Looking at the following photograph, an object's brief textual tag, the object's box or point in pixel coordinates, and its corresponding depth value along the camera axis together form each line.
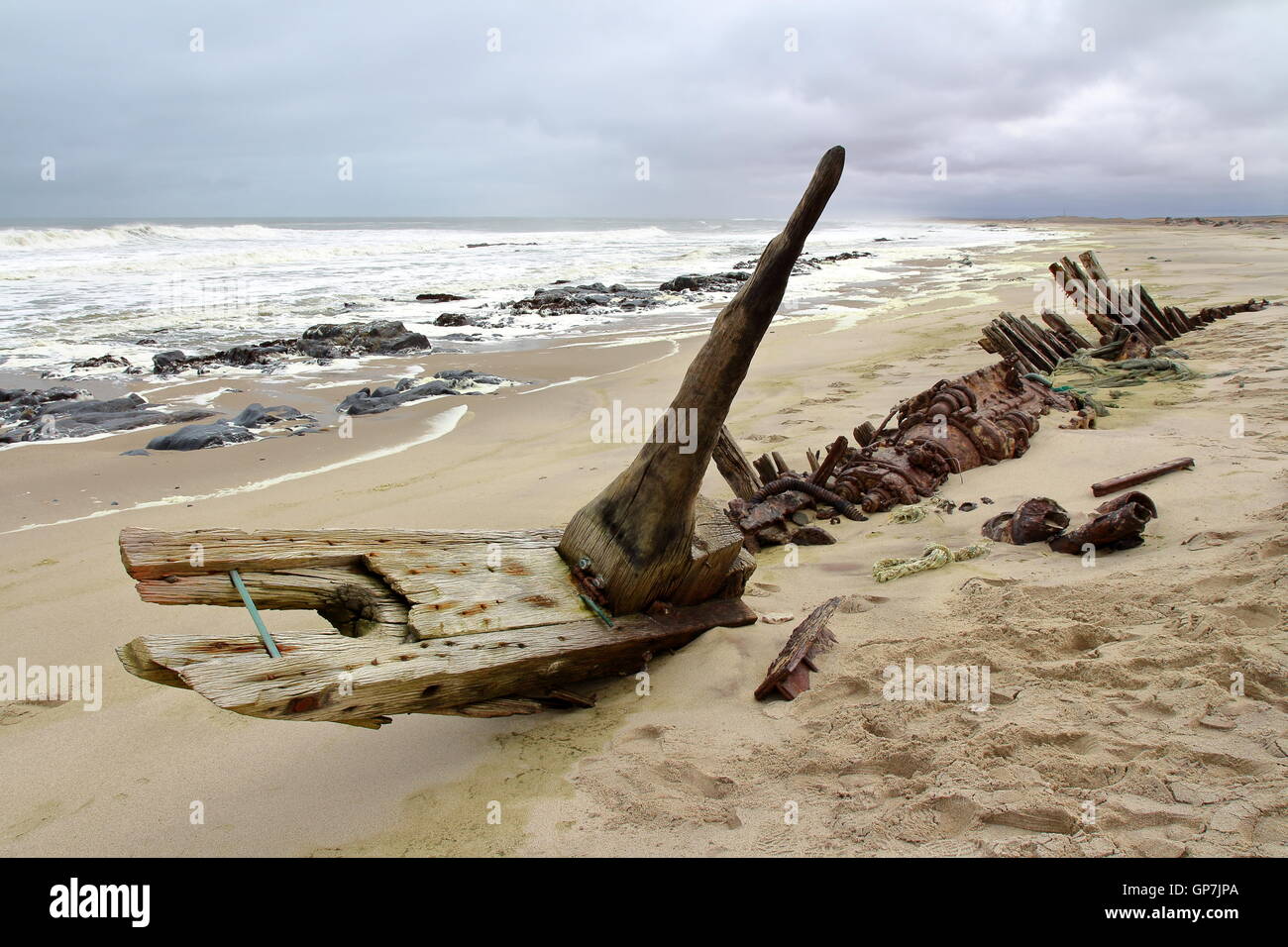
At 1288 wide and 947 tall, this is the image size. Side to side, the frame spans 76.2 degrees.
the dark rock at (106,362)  13.04
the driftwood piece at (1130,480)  5.01
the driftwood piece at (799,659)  3.28
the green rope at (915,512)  5.43
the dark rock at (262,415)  9.09
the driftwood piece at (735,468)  5.49
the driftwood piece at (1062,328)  10.55
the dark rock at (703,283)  24.75
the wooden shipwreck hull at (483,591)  2.66
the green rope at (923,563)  4.37
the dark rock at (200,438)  8.22
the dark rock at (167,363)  12.62
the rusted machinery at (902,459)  5.49
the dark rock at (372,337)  14.24
